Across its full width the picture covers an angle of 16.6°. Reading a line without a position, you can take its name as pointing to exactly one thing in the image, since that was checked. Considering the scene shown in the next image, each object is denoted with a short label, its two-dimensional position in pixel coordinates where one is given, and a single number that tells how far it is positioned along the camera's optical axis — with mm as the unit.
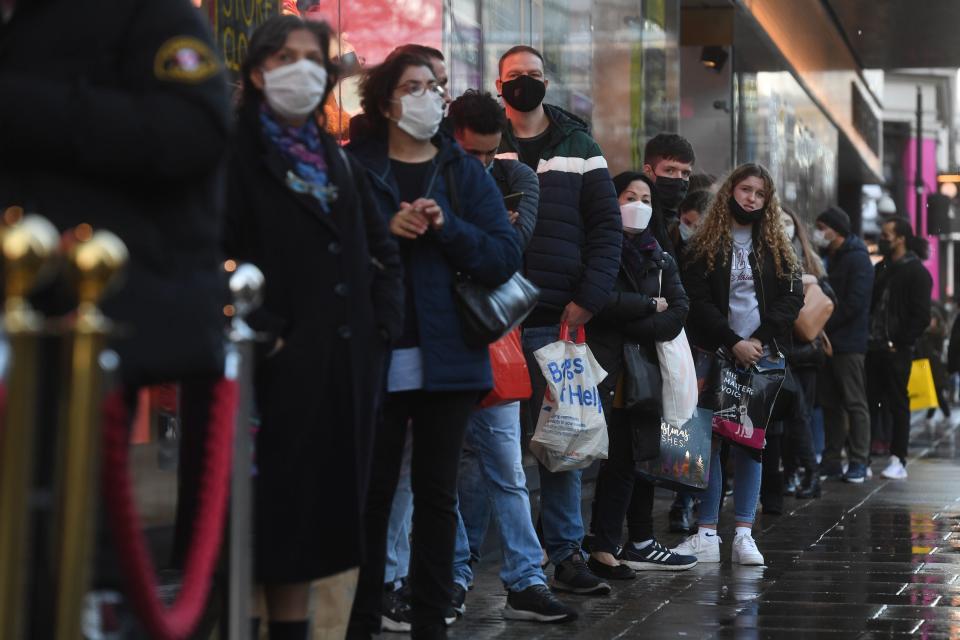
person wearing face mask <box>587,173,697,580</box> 14403
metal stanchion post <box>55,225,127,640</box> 4891
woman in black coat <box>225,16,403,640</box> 8154
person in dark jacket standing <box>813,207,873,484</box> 24791
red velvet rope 5015
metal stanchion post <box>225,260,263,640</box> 6796
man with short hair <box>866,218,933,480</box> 26558
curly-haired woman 16060
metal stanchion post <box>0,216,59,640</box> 4782
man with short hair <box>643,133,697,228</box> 16235
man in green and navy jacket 13512
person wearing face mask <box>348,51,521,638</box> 10140
